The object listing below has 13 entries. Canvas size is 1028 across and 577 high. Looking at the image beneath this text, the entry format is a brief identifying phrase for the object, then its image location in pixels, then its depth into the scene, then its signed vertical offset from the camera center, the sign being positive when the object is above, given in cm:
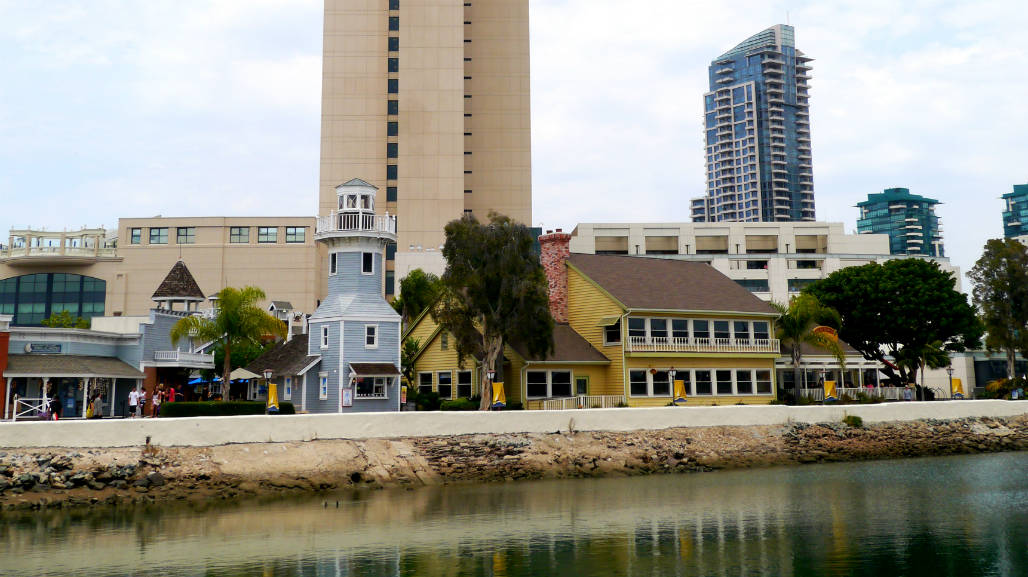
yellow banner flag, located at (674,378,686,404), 4687 -11
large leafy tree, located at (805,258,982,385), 6431 +579
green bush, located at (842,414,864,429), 4459 -170
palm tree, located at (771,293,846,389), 5406 +380
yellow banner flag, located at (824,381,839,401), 5131 -17
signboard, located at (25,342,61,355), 4538 +259
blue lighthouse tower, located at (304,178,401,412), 4544 +377
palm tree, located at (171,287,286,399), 4641 +386
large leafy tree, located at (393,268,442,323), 6944 +788
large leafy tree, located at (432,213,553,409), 4419 +513
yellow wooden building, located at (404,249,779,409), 4803 +230
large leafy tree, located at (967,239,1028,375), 6862 +721
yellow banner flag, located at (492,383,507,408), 4272 -20
